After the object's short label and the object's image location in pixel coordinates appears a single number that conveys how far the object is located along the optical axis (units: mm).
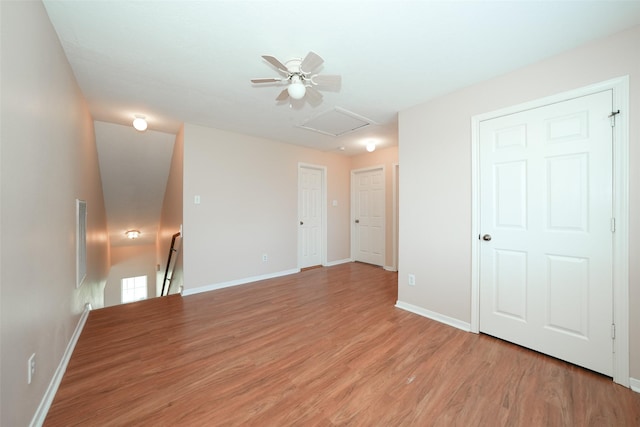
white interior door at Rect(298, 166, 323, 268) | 5023
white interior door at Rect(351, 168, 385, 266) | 5176
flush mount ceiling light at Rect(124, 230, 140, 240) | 5925
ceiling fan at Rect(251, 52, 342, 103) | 1863
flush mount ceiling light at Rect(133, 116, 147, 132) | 3274
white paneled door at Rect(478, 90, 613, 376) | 1826
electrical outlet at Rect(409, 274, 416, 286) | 2973
